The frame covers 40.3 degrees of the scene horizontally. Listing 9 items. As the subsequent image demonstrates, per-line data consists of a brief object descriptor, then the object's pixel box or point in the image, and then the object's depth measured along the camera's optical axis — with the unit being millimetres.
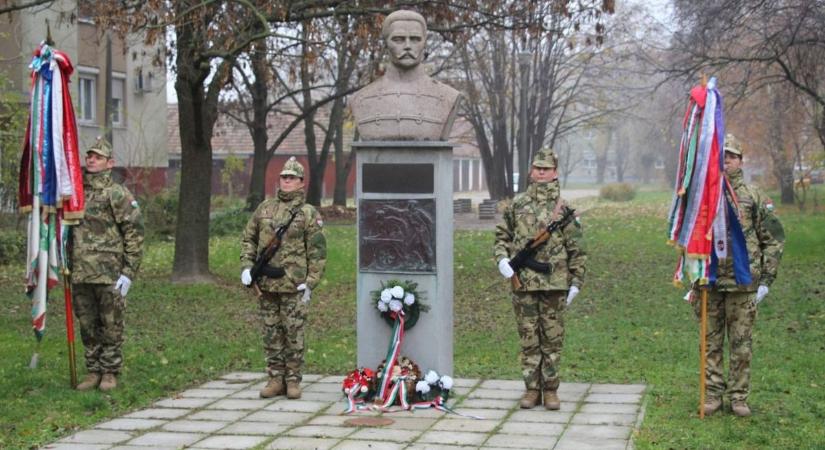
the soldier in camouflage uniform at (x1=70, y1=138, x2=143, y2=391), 9086
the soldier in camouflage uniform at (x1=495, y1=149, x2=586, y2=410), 8375
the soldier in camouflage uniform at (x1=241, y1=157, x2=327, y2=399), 8805
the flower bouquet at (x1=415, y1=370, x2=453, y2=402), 8648
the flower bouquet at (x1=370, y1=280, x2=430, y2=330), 8742
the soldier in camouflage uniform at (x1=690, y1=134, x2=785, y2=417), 8047
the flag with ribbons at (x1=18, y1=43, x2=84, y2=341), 9000
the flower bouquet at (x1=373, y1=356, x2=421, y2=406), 8664
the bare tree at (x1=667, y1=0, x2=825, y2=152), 18172
